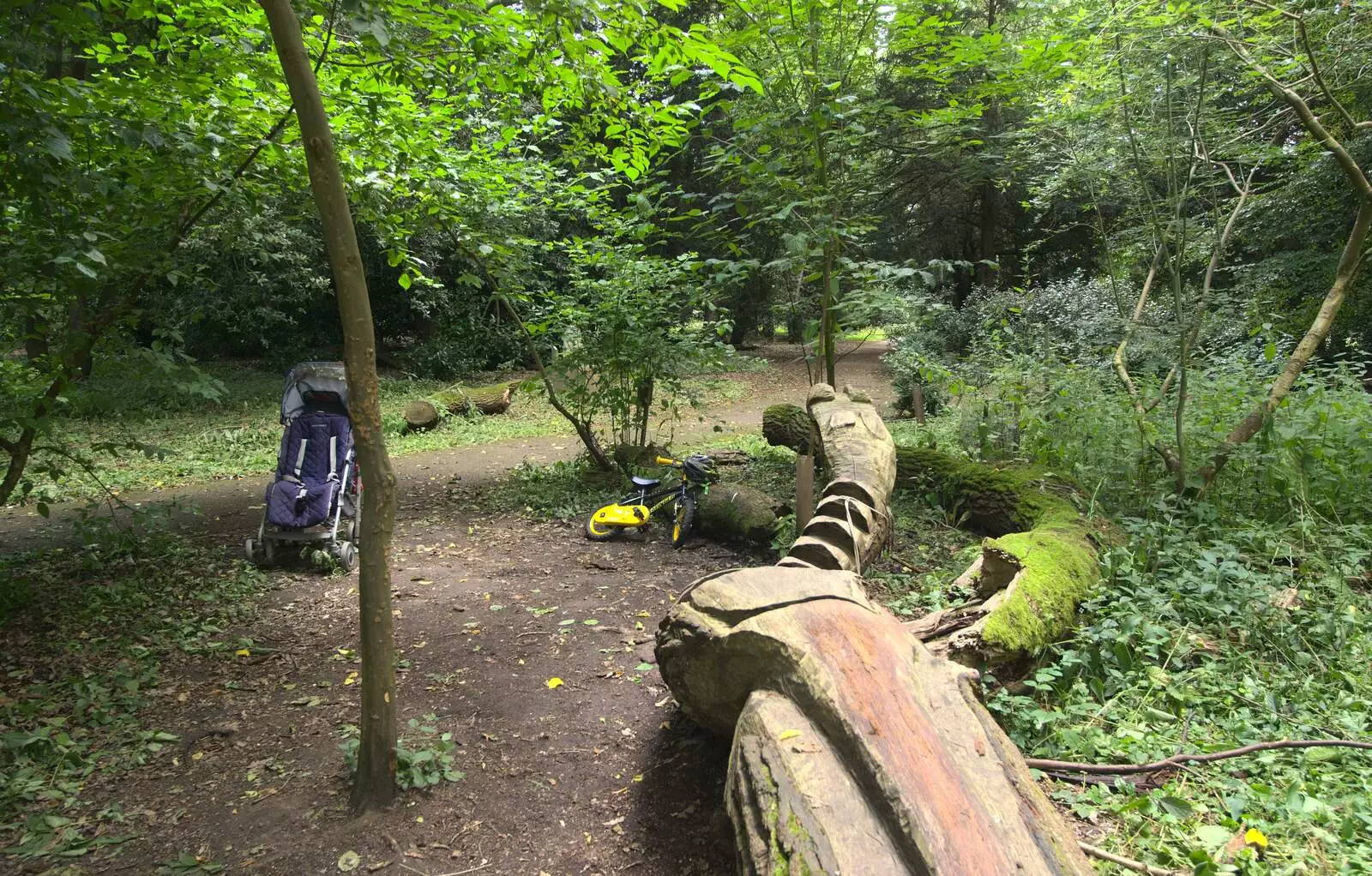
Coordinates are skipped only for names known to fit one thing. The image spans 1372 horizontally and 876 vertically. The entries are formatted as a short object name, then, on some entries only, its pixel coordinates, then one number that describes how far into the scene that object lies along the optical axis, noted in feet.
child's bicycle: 20.06
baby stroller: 17.49
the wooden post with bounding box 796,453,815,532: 16.83
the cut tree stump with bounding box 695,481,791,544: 19.20
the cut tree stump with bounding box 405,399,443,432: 38.58
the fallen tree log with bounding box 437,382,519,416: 42.37
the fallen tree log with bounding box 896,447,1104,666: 9.99
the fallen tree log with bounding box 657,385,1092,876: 5.40
